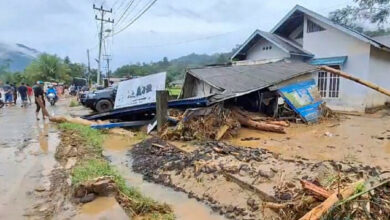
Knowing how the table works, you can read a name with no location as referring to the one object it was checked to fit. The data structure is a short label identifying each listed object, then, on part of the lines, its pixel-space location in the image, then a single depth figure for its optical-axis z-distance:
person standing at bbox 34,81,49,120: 13.20
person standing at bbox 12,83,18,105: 22.69
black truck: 16.50
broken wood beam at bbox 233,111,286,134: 9.96
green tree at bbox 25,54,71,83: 48.68
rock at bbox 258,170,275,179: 5.51
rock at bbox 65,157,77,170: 6.91
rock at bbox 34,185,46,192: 5.57
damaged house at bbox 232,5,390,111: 14.73
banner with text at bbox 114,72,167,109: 12.04
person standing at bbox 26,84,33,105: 24.27
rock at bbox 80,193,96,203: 5.04
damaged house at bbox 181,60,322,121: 10.89
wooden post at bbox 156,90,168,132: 10.33
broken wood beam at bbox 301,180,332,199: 3.74
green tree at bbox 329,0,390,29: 23.67
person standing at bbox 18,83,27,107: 20.52
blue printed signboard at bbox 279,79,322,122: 11.22
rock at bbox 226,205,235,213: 4.80
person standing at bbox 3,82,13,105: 21.89
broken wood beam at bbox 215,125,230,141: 8.99
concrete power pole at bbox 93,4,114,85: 33.77
